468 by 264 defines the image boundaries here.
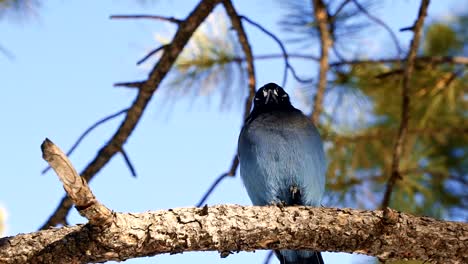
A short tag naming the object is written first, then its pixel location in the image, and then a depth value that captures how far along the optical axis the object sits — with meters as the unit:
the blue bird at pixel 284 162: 7.42
